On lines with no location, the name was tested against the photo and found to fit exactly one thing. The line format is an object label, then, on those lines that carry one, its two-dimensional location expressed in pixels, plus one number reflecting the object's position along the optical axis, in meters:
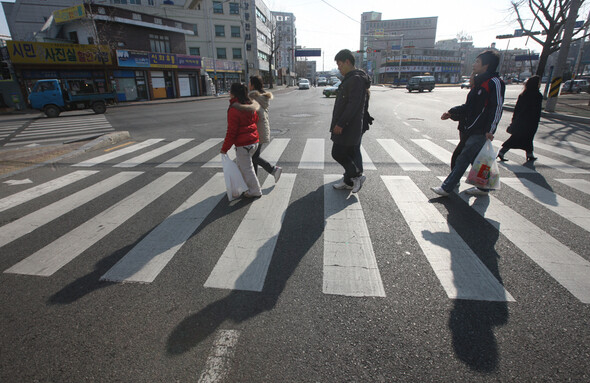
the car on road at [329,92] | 29.16
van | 36.13
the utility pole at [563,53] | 13.73
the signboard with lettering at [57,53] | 23.93
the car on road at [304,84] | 53.84
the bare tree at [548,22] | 17.86
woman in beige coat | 4.94
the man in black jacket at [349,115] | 4.27
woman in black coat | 6.33
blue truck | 17.75
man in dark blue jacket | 4.06
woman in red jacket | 4.25
